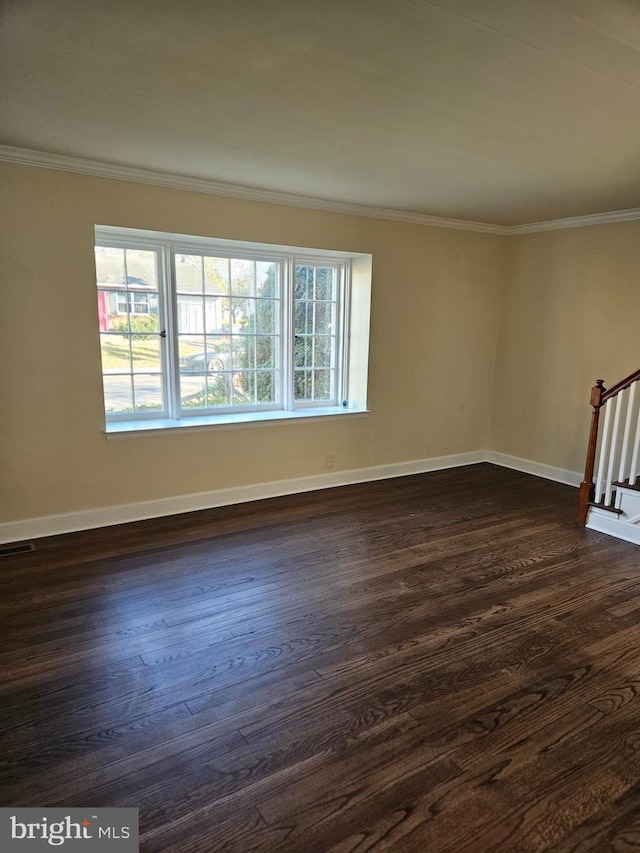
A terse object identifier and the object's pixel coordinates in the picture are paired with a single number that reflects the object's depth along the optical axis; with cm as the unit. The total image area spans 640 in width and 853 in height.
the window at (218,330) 391
